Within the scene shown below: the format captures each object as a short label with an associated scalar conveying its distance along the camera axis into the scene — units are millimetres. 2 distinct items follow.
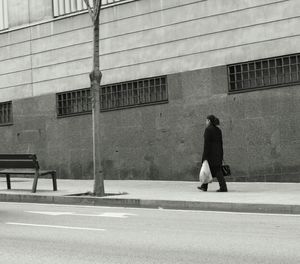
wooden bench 16406
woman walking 15336
